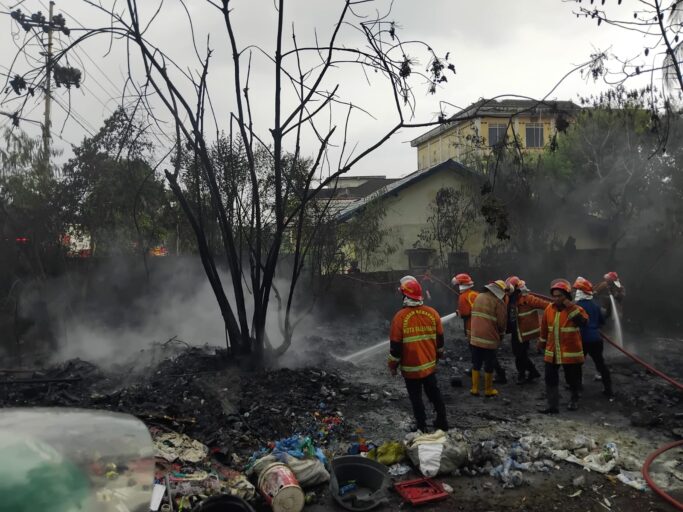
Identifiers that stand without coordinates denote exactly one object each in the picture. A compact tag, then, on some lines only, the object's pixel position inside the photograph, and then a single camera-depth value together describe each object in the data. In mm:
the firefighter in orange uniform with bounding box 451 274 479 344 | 8789
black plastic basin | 4547
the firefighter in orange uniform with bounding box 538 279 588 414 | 6934
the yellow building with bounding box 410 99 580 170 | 28641
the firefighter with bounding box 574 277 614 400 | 7609
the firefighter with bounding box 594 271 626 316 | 9461
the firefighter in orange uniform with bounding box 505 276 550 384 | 8641
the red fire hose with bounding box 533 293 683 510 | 4324
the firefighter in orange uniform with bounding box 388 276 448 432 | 5910
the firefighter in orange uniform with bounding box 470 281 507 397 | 7785
